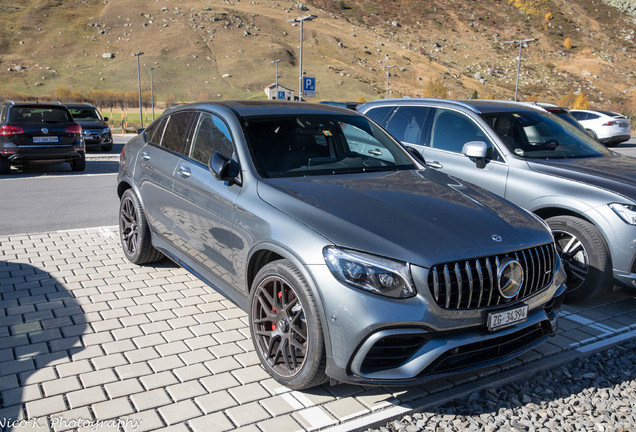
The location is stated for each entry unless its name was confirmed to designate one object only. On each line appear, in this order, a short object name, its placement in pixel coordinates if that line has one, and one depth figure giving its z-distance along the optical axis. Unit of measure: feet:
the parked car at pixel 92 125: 61.41
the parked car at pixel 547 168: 16.39
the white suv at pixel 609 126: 75.66
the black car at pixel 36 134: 40.88
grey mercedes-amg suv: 10.37
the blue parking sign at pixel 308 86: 100.84
